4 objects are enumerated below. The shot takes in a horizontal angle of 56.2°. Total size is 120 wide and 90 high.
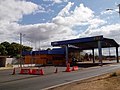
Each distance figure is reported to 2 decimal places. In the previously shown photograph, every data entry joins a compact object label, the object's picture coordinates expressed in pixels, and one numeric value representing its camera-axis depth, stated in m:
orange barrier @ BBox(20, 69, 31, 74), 13.78
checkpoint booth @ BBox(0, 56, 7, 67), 27.28
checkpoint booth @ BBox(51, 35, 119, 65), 27.12
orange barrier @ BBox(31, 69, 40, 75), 13.20
